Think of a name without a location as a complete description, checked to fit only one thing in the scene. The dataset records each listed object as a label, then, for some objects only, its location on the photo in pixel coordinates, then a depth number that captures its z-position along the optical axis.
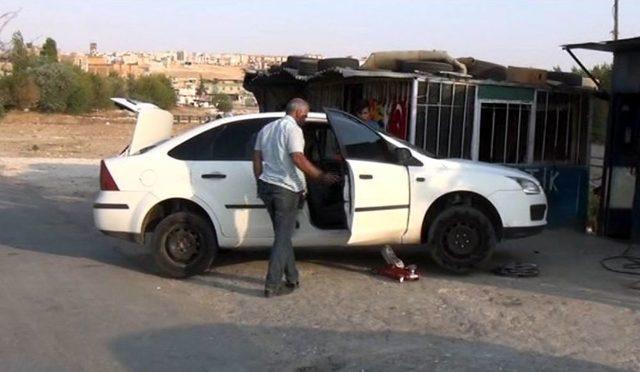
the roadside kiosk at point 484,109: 11.61
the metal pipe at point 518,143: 12.34
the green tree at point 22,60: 63.94
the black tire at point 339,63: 12.19
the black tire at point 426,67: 11.52
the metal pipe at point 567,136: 12.90
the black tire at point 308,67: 12.81
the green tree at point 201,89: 101.99
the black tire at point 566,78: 12.65
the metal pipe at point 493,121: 12.11
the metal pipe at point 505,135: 12.26
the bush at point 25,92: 63.84
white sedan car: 8.24
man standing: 7.42
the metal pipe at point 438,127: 11.66
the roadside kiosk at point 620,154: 11.23
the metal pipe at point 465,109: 11.88
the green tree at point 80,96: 69.31
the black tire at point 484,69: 12.33
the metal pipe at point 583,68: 11.68
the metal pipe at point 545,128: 12.56
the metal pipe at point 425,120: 11.56
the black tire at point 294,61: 13.48
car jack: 8.12
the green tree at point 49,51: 78.50
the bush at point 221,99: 74.28
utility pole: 20.00
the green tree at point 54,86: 66.69
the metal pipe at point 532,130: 12.37
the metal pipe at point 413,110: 11.28
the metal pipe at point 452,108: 11.75
